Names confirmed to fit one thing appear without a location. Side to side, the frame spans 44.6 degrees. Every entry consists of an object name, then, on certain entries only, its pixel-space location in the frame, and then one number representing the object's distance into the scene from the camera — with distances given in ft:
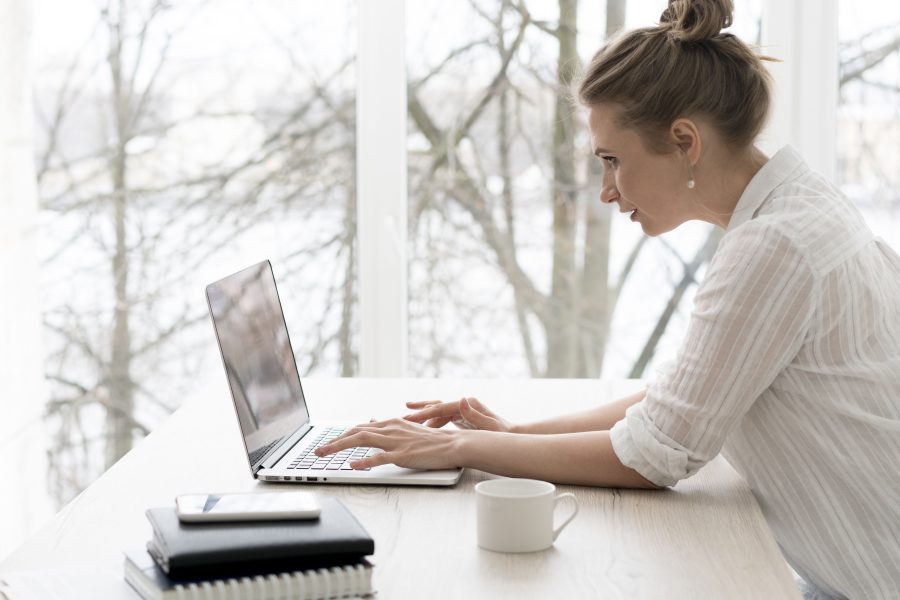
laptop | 4.58
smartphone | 3.44
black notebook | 3.20
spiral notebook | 3.16
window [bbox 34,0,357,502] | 9.60
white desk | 3.49
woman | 4.30
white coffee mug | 3.73
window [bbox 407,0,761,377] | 9.41
